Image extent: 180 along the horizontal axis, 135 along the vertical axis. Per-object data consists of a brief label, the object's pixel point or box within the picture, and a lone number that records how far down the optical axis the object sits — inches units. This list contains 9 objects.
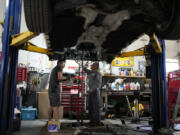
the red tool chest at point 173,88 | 128.8
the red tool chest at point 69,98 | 200.4
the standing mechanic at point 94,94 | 143.9
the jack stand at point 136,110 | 169.2
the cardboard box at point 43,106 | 190.4
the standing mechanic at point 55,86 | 124.4
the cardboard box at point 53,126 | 112.3
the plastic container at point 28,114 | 179.6
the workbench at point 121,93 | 192.9
